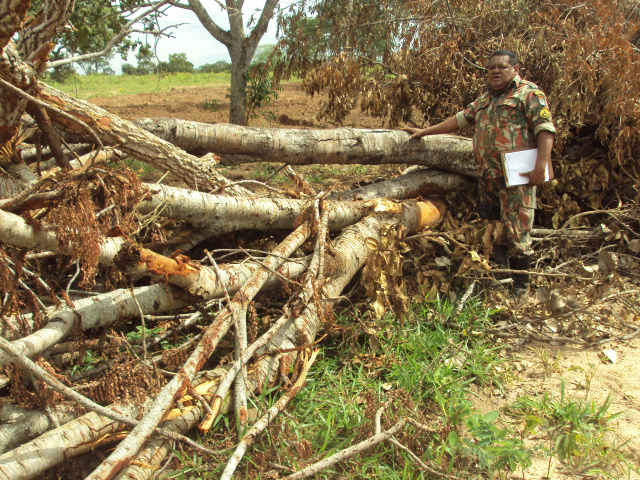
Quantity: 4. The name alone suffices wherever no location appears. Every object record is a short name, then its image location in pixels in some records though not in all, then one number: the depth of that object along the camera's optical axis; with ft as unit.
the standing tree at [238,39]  22.89
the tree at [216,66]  130.64
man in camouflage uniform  10.69
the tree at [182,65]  89.12
